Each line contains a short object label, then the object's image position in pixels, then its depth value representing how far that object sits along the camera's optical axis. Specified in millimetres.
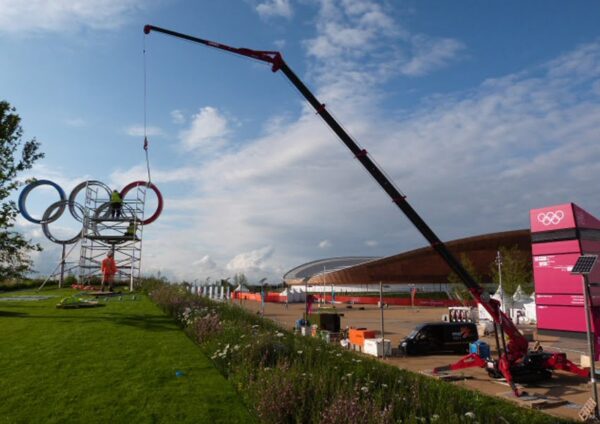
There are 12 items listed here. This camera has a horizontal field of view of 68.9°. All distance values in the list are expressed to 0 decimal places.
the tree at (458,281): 58153
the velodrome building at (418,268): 81500
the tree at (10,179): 23678
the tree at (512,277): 51284
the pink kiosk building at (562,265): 28391
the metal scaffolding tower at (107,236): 42188
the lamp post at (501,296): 37256
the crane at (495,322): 16016
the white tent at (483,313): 36875
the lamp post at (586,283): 11203
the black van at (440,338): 21859
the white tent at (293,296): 71125
